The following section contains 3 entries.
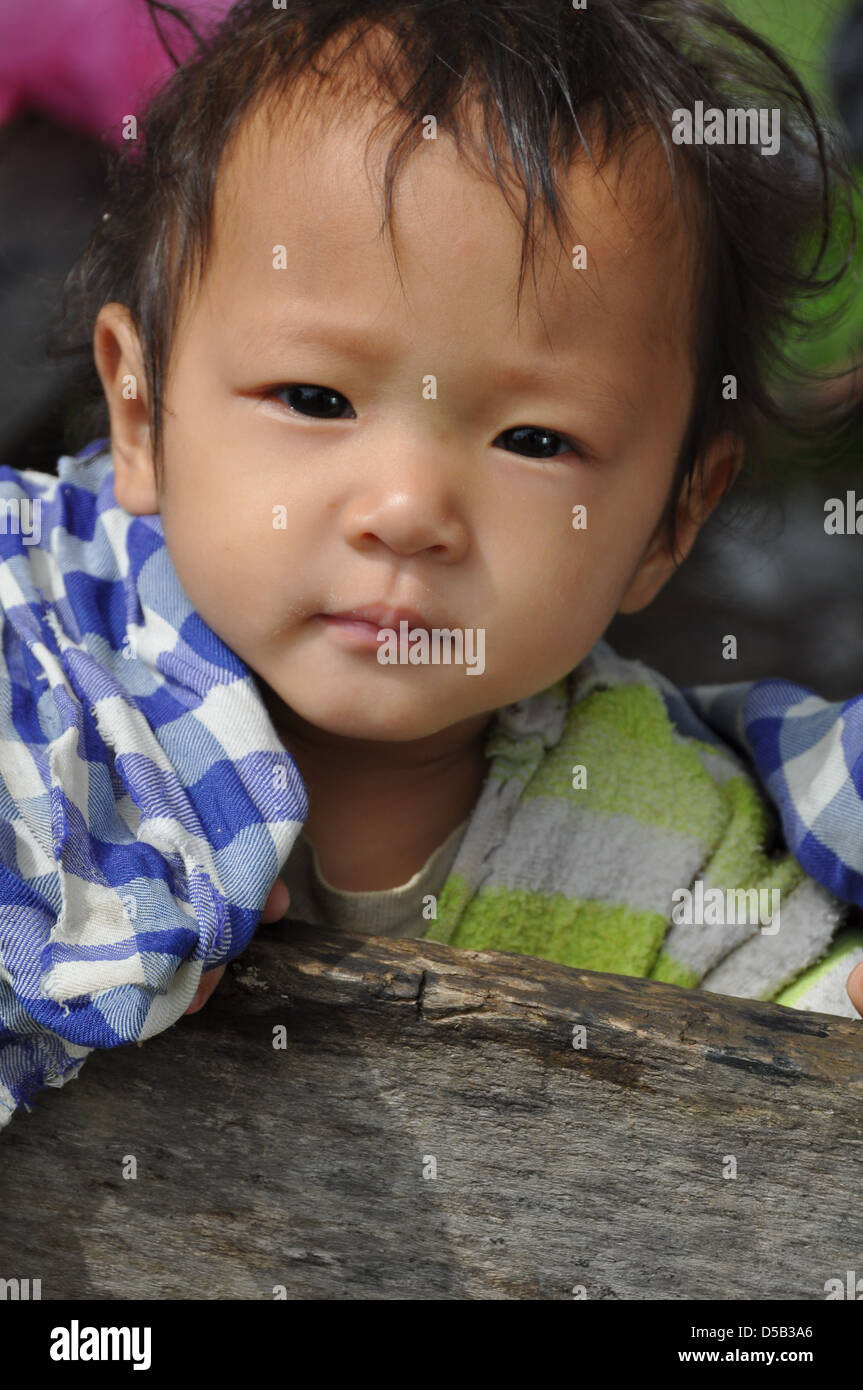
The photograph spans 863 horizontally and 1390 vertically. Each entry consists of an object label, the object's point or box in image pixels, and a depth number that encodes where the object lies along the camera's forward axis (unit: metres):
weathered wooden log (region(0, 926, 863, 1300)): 1.11
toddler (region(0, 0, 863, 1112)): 1.14
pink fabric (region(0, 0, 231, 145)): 1.36
